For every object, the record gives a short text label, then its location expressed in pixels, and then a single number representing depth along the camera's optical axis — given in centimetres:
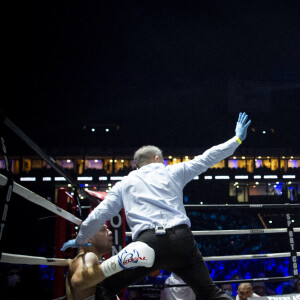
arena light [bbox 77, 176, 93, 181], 2417
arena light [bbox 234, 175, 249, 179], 2492
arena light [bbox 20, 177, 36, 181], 2373
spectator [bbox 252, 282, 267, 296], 415
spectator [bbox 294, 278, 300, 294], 415
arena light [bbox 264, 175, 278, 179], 2511
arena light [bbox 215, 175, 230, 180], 2456
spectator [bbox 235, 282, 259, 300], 331
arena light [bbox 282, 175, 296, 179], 2525
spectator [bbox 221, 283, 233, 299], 580
